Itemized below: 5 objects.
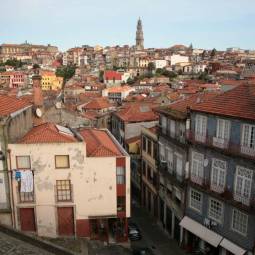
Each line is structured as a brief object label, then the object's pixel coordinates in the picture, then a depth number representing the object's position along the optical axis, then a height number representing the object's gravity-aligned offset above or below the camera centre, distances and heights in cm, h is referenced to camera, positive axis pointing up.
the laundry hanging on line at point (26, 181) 2728 -1008
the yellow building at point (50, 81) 15675 -1334
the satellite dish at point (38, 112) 3628 -631
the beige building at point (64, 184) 2739 -1058
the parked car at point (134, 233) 3234 -1698
